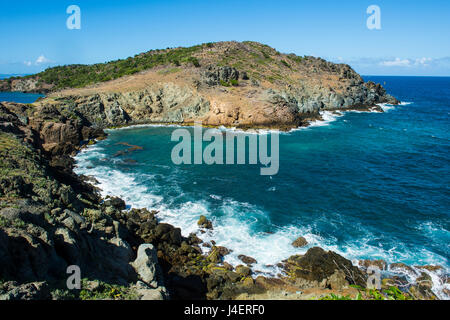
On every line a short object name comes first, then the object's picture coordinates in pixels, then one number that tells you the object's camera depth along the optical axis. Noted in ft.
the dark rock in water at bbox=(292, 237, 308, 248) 76.02
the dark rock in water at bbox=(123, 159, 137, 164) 138.72
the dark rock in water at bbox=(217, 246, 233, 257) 73.56
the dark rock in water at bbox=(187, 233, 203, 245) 77.46
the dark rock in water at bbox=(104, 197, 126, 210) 93.15
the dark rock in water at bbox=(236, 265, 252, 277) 65.78
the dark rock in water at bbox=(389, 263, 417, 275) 67.21
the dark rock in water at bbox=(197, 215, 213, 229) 84.68
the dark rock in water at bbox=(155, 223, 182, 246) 74.54
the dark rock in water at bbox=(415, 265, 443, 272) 68.23
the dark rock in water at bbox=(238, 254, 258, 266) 70.24
